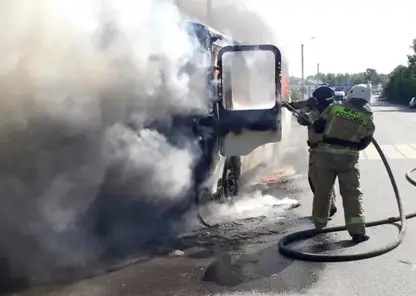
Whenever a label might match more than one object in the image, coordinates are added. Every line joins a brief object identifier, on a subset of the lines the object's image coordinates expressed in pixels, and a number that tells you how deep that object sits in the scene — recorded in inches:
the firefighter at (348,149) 261.1
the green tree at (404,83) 2269.2
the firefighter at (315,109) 281.5
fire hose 232.7
